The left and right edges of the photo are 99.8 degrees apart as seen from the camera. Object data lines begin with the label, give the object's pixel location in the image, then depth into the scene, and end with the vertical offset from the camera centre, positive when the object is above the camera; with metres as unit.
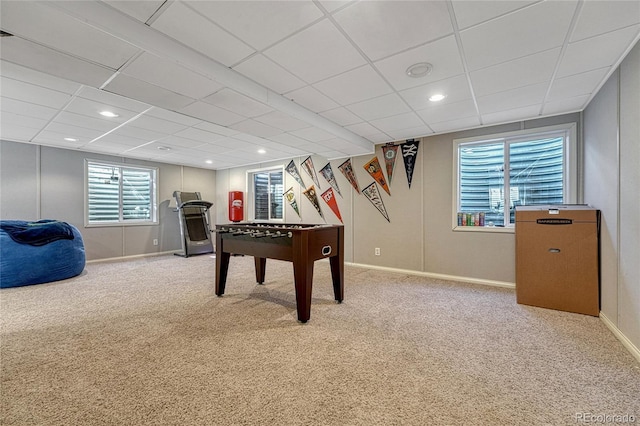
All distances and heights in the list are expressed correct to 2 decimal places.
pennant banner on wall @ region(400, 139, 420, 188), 4.36 +0.96
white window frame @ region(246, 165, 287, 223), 6.91 +0.44
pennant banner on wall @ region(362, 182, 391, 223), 4.72 +0.29
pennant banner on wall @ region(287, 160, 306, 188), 5.85 +0.92
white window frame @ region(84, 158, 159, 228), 5.45 +0.28
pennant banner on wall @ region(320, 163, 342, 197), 5.31 +0.74
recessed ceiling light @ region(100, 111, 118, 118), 3.32 +1.24
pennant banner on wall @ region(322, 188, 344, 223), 5.31 +0.26
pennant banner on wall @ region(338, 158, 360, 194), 5.02 +0.76
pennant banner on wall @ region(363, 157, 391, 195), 4.68 +0.73
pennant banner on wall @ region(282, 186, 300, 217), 5.93 +0.33
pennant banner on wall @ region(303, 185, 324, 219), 5.55 +0.34
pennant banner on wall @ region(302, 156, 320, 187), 5.59 +0.94
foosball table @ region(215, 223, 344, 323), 2.54 -0.37
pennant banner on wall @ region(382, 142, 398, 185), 4.57 +0.99
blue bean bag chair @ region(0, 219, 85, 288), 3.58 -0.57
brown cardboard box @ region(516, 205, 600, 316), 2.65 -0.46
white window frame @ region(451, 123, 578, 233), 3.26 +0.73
